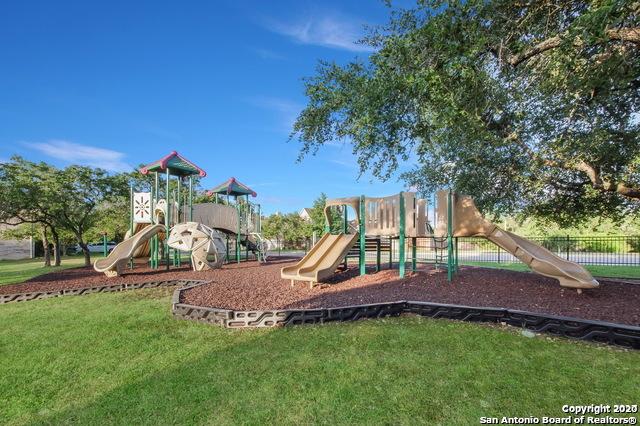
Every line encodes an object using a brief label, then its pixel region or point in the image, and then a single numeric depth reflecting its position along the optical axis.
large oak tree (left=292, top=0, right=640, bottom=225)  5.45
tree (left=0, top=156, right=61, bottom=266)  16.61
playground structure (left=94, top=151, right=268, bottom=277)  12.60
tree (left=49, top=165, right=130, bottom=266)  17.48
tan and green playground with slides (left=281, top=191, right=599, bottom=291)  7.35
